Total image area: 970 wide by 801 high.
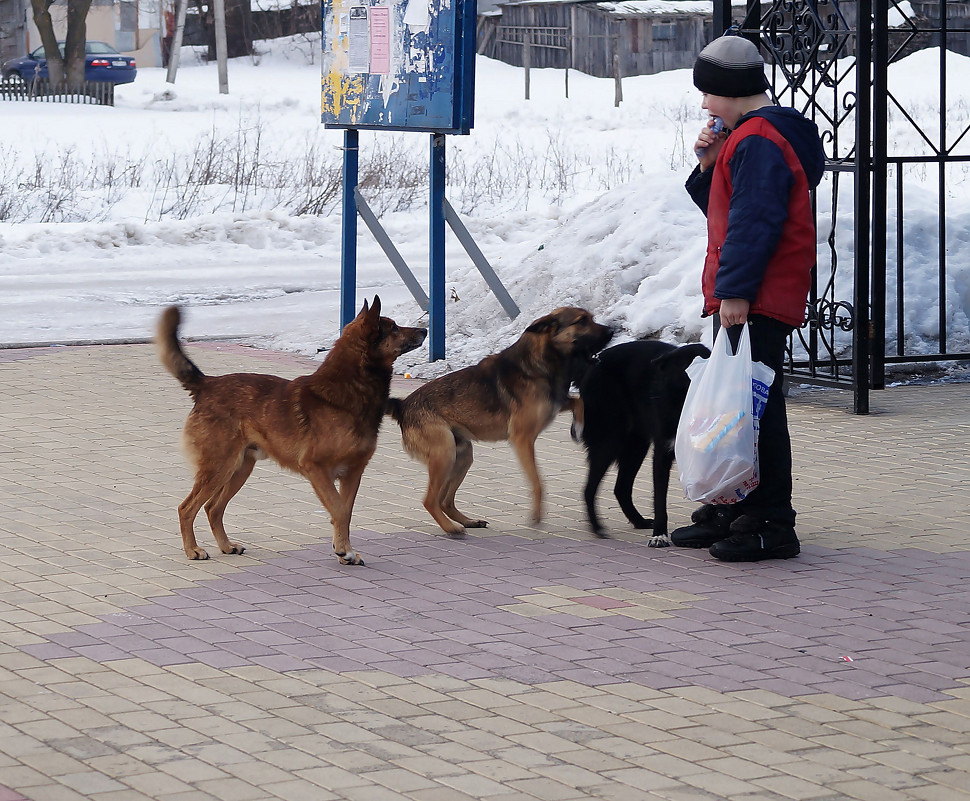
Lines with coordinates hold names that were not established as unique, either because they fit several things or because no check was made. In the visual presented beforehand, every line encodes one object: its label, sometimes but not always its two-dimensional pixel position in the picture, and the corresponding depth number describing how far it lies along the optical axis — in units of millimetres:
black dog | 6422
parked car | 47531
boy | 5891
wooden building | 53344
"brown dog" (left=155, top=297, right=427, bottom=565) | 6035
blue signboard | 10594
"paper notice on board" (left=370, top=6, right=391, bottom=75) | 11016
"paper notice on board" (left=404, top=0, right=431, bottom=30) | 10781
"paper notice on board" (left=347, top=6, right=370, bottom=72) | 11188
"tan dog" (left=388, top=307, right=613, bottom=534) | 6555
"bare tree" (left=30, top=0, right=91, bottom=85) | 44562
